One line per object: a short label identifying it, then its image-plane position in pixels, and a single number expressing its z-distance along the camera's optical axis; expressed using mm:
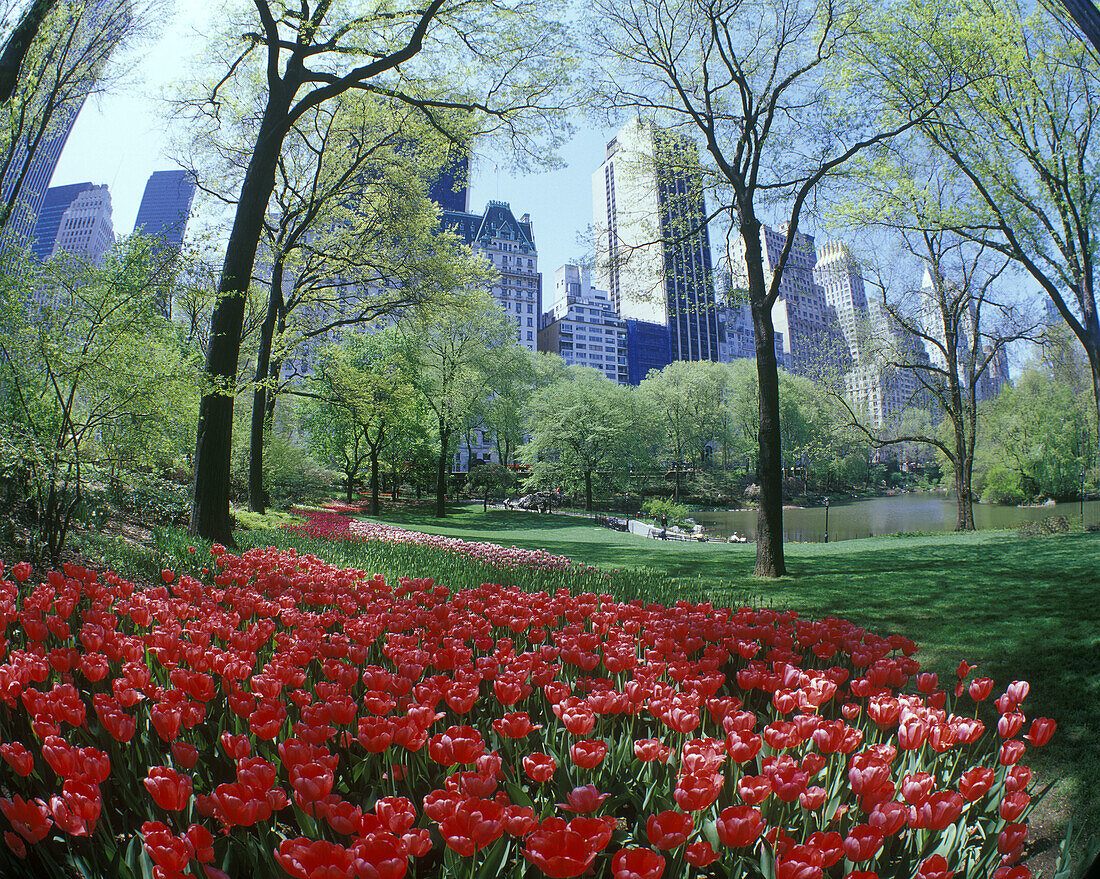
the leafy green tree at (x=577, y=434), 34188
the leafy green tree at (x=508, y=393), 29781
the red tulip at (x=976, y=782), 1611
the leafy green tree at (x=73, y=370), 5441
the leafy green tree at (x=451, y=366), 26531
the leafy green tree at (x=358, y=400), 15844
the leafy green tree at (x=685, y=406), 48219
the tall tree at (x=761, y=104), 9234
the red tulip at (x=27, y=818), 1256
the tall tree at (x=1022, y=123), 11391
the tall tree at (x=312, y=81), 8016
